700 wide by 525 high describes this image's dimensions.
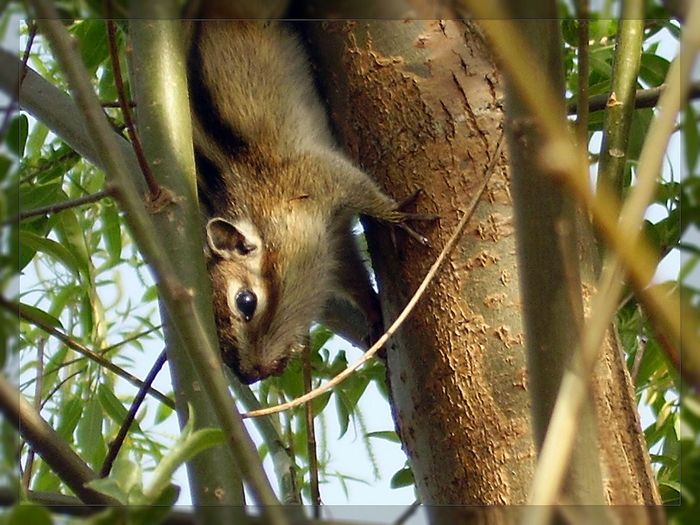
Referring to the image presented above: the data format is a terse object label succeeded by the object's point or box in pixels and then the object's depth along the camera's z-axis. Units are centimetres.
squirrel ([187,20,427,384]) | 199
